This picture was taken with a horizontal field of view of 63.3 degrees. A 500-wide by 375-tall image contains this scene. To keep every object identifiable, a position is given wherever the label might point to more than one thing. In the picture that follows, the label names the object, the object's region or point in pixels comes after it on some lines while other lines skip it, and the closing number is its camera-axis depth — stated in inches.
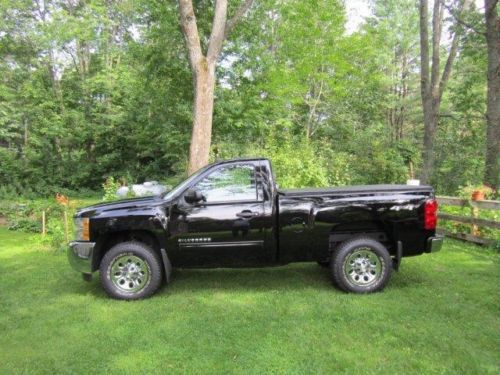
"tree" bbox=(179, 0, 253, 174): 374.0
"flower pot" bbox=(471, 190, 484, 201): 307.1
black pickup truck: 204.1
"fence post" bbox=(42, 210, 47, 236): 382.0
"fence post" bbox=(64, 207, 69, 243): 343.5
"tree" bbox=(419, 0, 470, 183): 531.2
